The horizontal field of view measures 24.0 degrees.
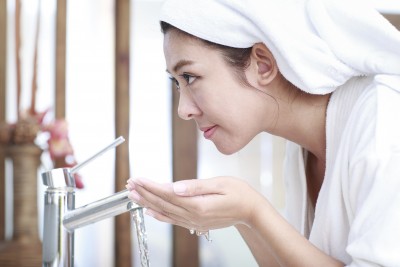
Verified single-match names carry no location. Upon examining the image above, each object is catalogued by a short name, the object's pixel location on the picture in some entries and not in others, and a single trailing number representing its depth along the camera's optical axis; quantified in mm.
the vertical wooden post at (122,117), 2203
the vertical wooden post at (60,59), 2143
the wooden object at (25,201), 1761
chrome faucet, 1209
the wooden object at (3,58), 2108
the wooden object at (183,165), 2239
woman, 1053
